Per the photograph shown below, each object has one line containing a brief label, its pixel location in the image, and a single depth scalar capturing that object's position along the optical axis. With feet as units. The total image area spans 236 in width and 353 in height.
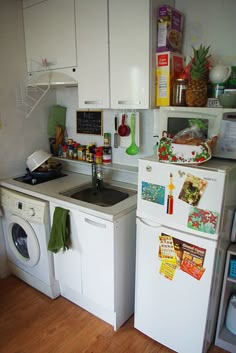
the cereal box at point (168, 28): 5.18
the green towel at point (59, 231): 6.03
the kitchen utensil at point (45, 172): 7.63
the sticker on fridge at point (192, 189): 4.37
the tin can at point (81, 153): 7.87
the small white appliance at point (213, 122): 4.54
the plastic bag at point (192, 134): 4.56
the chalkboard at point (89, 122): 7.59
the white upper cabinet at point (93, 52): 5.72
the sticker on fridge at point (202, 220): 4.38
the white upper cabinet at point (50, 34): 6.27
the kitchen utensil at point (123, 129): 6.81
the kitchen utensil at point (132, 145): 6.67
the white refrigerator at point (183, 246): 4.41
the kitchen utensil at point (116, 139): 7.17
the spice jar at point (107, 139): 7.38
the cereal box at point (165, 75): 5.30
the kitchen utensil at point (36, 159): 7.52
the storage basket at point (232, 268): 5.17
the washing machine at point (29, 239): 6.56
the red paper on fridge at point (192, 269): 4.70
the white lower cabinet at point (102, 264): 5.55
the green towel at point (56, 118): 8.34
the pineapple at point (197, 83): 4.89
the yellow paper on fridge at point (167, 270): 5.06
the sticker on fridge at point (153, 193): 4.83
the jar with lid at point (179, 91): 5.24
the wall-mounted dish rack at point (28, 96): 7.66
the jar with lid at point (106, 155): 7.36
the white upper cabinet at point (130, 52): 5.17
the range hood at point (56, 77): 6.45
